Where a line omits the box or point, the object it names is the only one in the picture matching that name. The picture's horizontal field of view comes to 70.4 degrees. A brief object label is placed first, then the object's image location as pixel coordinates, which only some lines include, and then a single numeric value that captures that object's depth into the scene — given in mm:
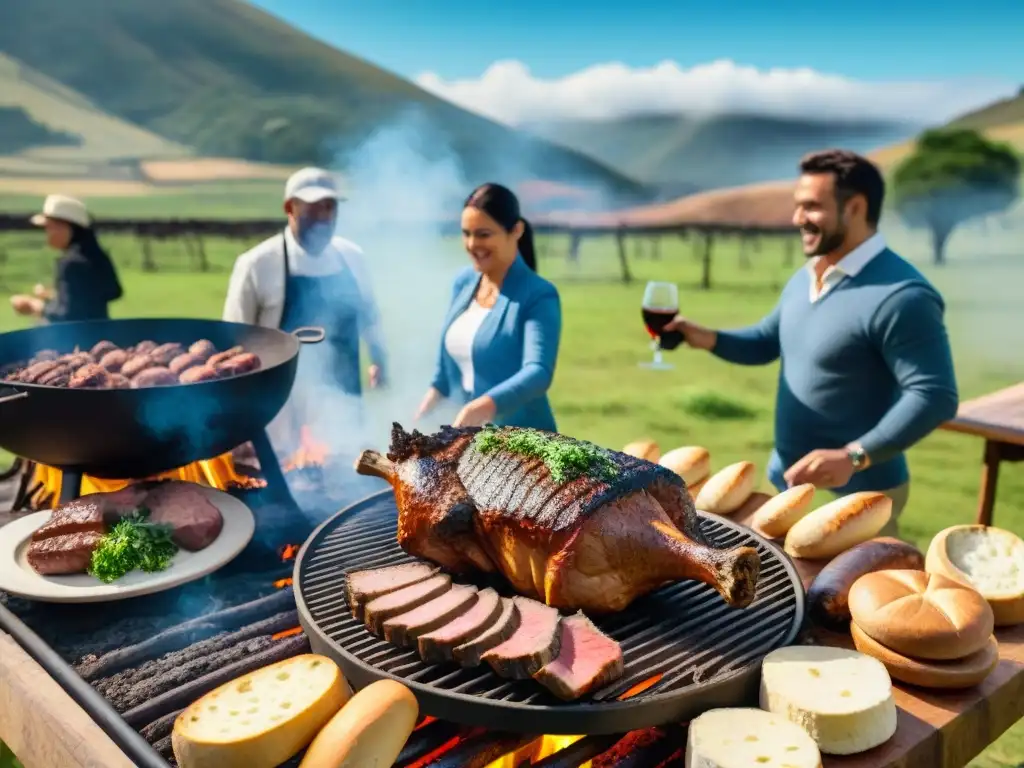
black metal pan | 2867
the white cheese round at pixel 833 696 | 1928
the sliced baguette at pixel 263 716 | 1866
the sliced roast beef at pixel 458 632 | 2164
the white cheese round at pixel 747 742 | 1788
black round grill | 1962
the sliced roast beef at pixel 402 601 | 2332
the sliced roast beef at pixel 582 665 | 1991
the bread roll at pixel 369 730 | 1812
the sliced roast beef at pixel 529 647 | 2045
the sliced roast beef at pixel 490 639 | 2133
